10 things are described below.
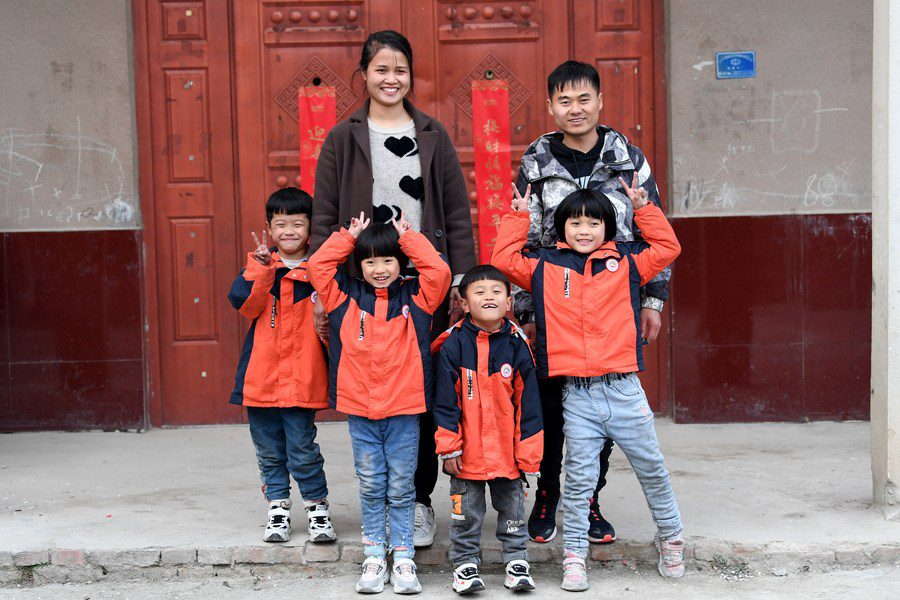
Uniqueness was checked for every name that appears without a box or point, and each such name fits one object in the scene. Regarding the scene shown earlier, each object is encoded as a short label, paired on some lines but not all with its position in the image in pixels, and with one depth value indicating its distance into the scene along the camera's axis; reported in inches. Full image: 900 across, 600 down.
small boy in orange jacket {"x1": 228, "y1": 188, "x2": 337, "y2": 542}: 171.8
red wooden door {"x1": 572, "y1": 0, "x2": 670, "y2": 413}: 254.4
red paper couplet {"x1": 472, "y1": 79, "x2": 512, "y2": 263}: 253.3
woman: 172.4
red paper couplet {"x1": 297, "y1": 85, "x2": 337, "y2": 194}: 253.6
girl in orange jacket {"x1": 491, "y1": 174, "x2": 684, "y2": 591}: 160.7
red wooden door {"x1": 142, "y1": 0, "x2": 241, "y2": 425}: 254.2
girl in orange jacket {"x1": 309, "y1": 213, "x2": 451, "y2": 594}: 161.9
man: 168.4
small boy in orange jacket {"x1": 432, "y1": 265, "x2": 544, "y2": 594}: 158.4
